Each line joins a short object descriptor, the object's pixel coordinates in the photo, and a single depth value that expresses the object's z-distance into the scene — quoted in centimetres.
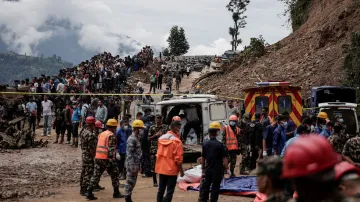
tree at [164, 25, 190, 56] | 8225
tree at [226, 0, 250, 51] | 7694
